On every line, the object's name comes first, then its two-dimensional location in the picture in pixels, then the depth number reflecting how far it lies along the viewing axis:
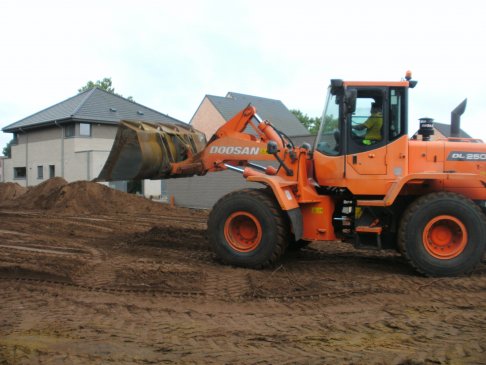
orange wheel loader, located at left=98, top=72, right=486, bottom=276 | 6.92
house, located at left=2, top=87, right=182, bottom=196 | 30.72
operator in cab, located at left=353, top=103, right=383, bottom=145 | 7.39
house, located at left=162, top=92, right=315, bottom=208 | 22.59
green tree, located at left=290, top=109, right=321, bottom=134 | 63.83
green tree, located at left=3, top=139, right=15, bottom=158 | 72.81
